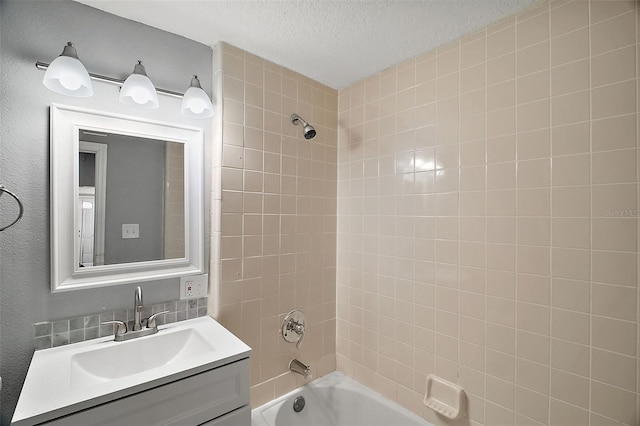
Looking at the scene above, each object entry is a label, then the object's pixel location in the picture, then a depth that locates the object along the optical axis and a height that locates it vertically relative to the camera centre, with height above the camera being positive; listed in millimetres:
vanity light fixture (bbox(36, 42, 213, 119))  1089 +521
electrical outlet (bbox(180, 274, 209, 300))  1482 -368
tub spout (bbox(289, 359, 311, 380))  1748 -903
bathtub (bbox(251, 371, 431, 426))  1639 -1129
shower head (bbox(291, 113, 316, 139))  1628 +504
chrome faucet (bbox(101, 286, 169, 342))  1242 -485
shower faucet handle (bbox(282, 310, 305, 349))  1777 -686
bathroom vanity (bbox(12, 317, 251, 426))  871 -569
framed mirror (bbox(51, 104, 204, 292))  1193 +64
